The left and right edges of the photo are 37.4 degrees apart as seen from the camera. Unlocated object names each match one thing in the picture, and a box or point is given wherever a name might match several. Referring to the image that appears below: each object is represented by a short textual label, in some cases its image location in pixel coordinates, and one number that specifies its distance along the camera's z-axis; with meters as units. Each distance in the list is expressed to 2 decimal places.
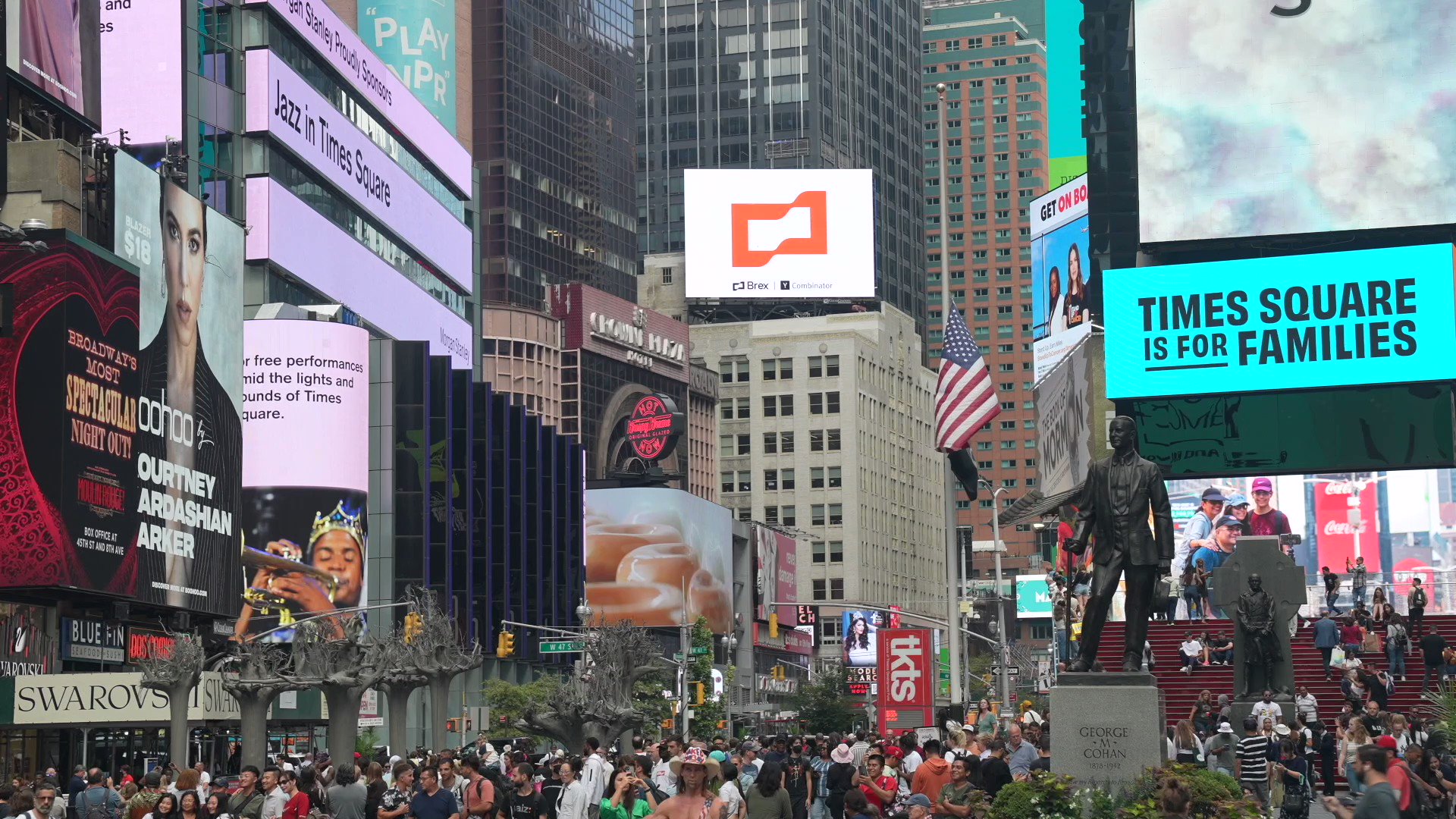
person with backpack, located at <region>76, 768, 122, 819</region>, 27.70
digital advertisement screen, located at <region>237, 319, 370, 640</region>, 87.25
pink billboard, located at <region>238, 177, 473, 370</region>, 91.06
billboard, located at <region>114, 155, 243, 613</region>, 66.38
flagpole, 38.29
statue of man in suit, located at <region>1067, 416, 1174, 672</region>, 22.09
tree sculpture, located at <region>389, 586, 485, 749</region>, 64.44
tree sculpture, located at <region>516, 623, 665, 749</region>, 61.84
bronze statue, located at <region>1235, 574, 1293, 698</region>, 41.16
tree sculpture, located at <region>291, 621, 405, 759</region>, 58.06
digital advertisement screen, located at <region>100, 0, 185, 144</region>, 83.00
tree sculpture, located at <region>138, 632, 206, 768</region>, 55.88
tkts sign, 36.59
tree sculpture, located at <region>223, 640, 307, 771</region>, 56.97
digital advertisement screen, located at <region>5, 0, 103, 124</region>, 60.75
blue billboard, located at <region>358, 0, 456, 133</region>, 140.12
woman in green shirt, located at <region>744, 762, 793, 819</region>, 20.67
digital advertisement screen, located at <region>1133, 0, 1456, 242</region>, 70.00
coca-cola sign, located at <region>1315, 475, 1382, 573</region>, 67.69
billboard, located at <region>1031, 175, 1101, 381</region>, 98.06
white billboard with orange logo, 167.75
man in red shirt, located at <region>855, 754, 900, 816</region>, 23.20
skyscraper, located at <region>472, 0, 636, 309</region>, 164.25
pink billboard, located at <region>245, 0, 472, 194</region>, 97.94
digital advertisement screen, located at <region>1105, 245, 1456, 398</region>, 67.62
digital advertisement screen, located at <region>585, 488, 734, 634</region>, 144.12
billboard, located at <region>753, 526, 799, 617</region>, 164.88
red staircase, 47.97
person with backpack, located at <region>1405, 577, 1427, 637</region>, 52.88
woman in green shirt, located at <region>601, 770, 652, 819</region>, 21.11
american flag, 40.16
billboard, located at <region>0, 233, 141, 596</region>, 57.66
